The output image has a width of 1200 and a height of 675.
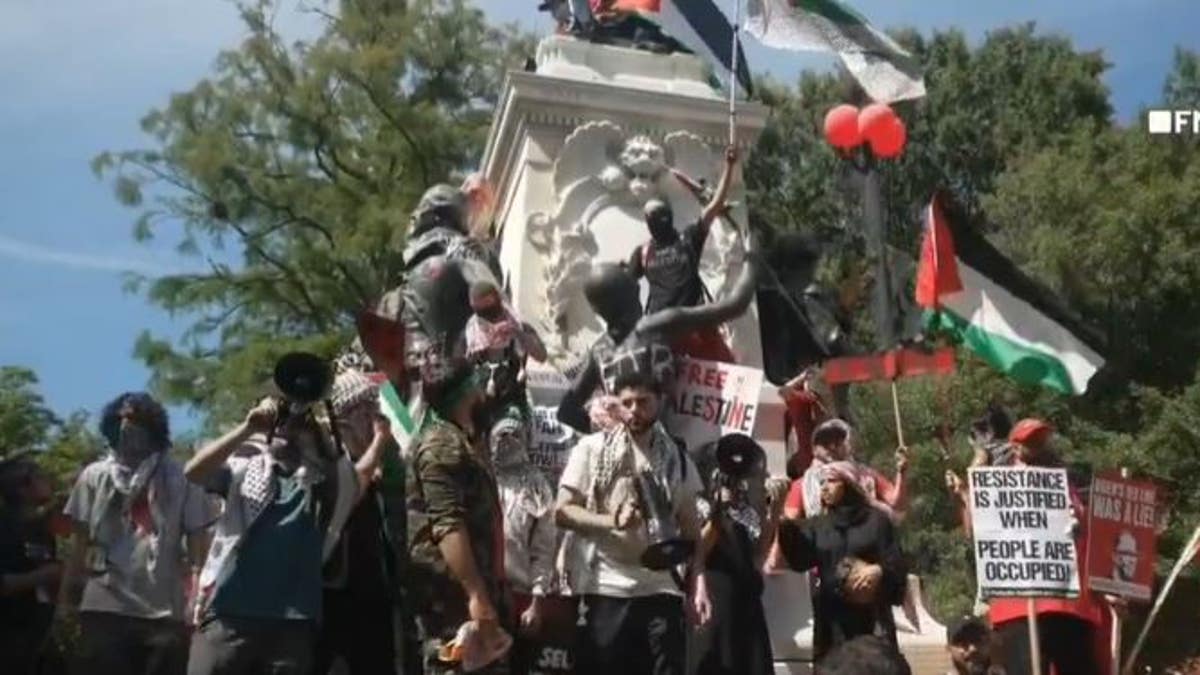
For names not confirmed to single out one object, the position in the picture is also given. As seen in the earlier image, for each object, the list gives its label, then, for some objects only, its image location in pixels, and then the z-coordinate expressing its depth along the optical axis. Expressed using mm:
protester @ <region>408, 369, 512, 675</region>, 6921
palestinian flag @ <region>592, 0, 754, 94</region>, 14781
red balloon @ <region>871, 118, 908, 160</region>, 16000
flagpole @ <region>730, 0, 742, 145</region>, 13578
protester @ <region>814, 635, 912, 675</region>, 4414
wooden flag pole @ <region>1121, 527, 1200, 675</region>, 10539
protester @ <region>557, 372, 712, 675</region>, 7344
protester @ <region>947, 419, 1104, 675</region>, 9305
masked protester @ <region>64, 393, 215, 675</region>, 7875
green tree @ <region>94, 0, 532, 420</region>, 30672
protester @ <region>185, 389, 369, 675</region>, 6988
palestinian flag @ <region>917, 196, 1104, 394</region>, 11625
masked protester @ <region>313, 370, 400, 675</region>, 7672
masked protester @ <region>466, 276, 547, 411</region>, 10000
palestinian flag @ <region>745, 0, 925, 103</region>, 14062
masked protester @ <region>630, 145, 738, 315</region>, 11578
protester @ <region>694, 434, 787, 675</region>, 8414
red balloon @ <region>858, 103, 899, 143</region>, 15969
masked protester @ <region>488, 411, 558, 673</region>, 8453
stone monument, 14023
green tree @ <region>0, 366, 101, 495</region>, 21656
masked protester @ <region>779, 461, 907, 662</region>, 8734
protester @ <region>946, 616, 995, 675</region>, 7215
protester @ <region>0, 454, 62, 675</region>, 8359
